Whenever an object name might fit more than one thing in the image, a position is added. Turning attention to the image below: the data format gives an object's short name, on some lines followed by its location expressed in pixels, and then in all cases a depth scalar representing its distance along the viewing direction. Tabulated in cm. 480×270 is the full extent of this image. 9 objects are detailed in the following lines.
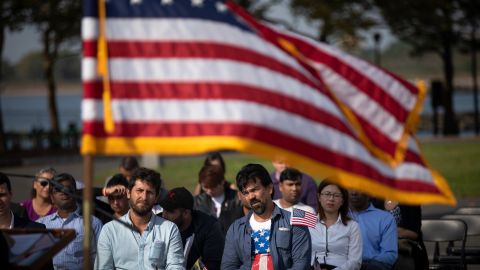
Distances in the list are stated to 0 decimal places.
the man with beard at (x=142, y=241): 1884
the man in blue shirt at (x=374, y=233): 2092
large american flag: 1252
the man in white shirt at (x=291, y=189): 2428
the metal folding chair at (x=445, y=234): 2583
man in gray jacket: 1900
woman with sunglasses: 2491
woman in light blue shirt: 2012
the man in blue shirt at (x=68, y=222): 1994
